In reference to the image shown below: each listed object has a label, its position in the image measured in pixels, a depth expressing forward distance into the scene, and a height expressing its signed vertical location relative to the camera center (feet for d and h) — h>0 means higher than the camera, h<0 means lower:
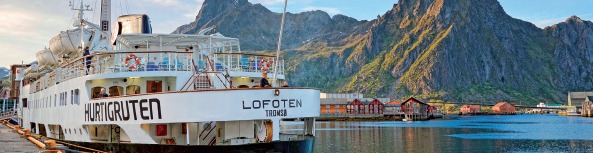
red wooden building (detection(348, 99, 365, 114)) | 563.48 -13.54
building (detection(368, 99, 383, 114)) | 568.82 -13.78
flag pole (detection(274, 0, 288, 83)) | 72.54 +7.87
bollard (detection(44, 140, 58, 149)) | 69.41 -5.94
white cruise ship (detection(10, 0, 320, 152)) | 69.36 -0.93
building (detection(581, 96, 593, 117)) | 621.19 -22.16
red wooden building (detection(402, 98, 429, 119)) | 531.04 -15.15
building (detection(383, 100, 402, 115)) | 578.08 -17.87
